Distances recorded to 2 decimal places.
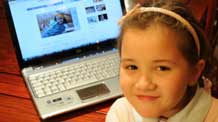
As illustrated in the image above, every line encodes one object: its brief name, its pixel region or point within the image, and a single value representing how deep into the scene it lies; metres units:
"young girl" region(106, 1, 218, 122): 0.83
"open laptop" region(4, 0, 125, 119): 1.19
